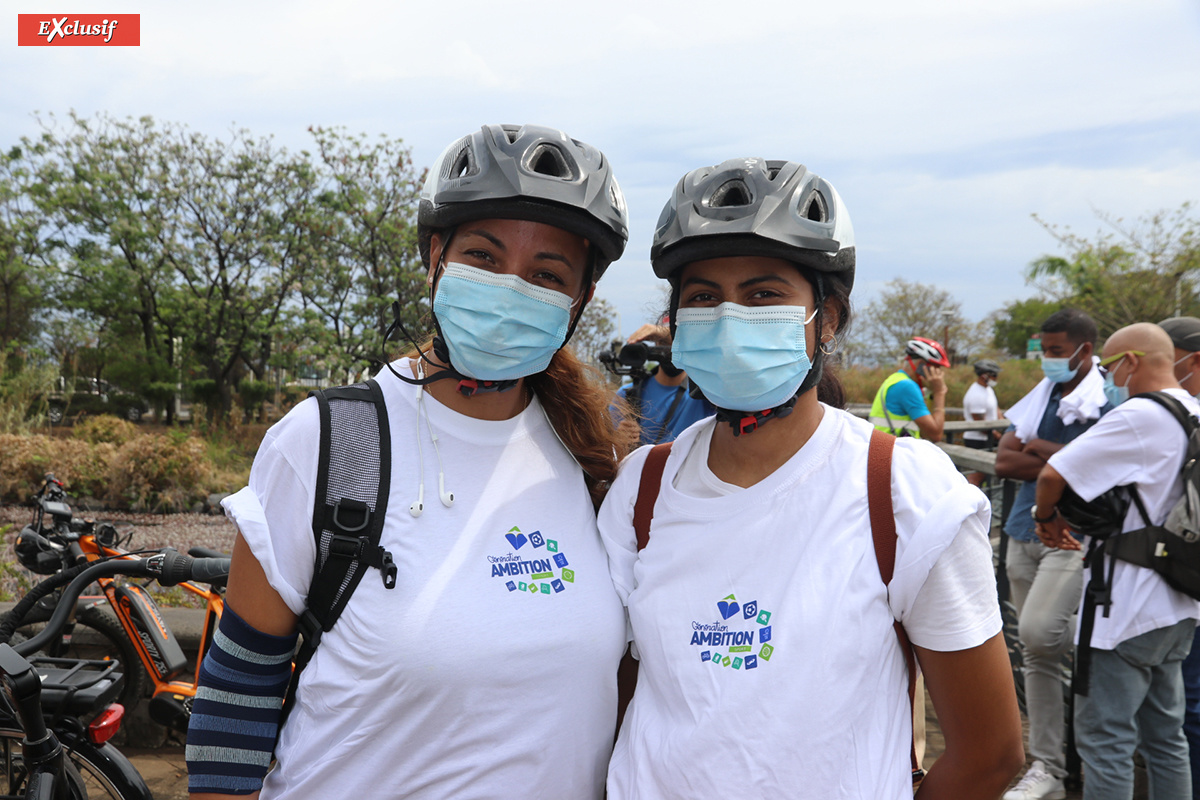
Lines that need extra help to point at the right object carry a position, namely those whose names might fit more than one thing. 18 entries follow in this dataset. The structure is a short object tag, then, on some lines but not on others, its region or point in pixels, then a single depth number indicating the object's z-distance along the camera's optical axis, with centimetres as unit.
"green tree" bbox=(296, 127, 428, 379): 1446
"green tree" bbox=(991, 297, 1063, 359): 3653
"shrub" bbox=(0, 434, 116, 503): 952
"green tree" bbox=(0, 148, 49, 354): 1797
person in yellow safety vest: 701
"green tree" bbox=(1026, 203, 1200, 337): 1678
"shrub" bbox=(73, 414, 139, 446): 1152
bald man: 329
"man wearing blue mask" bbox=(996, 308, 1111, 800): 405
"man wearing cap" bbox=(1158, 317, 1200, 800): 357
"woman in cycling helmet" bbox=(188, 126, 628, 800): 161
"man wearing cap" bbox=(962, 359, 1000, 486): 1197
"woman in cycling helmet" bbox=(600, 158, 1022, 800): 153
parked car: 1828
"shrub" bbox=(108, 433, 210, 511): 966
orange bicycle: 365
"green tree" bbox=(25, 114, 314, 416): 1681
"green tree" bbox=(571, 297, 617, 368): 1794
